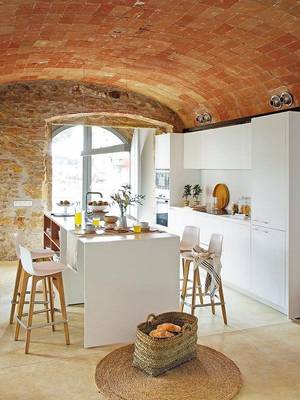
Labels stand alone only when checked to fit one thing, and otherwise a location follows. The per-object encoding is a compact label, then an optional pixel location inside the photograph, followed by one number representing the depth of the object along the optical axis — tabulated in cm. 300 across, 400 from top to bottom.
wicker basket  346
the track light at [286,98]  573
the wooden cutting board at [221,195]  733
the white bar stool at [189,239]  528
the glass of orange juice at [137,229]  458
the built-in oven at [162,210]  836
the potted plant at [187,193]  810
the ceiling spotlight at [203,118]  783
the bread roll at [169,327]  371
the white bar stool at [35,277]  401
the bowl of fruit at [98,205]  564
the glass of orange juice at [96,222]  497
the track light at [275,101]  597
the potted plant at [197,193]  815
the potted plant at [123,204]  486
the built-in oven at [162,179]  826
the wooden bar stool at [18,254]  480
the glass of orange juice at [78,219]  497
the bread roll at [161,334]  358
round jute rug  322
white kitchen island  405
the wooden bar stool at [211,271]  468
